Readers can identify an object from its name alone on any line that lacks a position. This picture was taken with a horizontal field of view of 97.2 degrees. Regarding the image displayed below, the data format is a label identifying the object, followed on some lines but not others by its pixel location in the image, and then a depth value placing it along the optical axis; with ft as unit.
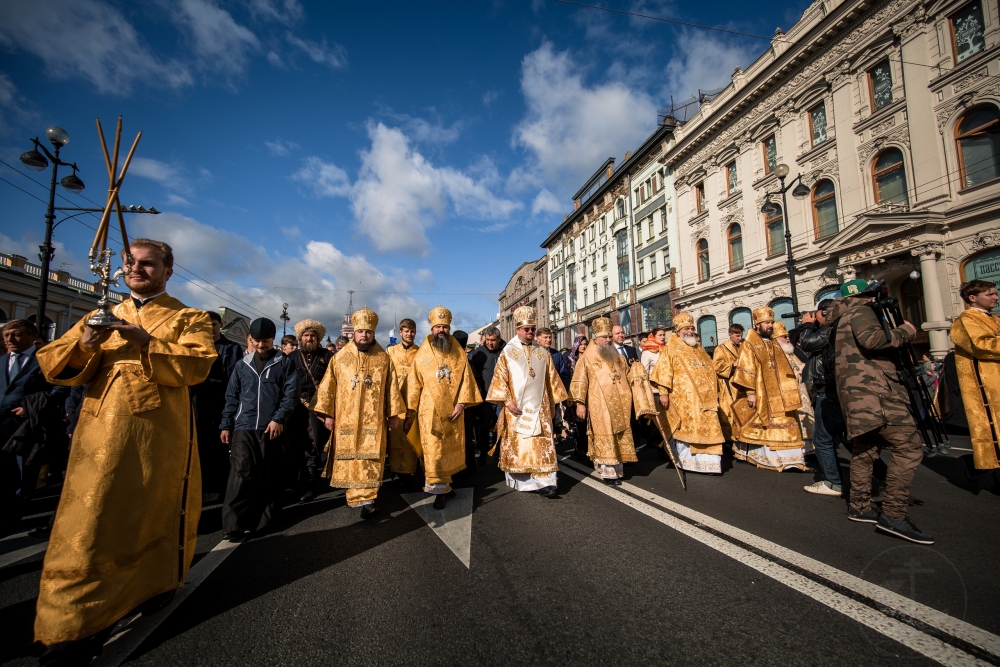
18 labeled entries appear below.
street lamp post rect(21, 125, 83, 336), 26.78
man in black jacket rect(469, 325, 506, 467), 24.25
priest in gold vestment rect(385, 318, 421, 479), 16.34
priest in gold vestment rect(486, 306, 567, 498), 15.60
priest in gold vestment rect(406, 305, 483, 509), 14.64
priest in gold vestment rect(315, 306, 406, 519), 13.50
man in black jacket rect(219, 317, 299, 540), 12.10
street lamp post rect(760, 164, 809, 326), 47.60
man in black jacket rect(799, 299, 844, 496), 14.17
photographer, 10.60
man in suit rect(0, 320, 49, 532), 11.84
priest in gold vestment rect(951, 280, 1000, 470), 12.90
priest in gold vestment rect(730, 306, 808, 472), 18.01
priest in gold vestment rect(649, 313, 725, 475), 18.15
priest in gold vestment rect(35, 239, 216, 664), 6.28
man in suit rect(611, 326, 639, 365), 22.21
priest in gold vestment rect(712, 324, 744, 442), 21.06
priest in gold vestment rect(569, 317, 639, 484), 16.93
